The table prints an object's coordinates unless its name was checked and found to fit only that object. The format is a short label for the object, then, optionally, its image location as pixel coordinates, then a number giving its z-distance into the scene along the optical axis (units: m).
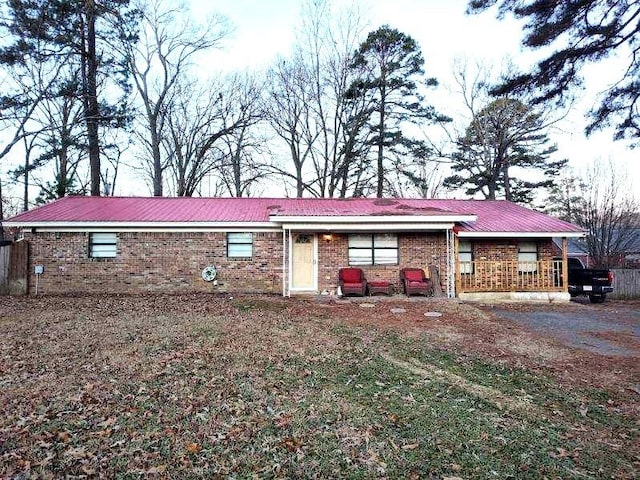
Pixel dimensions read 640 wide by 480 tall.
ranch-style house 12.27
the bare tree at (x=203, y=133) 22.92
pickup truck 13.38
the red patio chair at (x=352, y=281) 11.68
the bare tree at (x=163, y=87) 21.41
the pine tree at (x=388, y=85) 21.38
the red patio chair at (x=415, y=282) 11.86
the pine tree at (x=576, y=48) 7.68
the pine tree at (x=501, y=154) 22.48
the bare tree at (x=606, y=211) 18.64
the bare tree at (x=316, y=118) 22.09
